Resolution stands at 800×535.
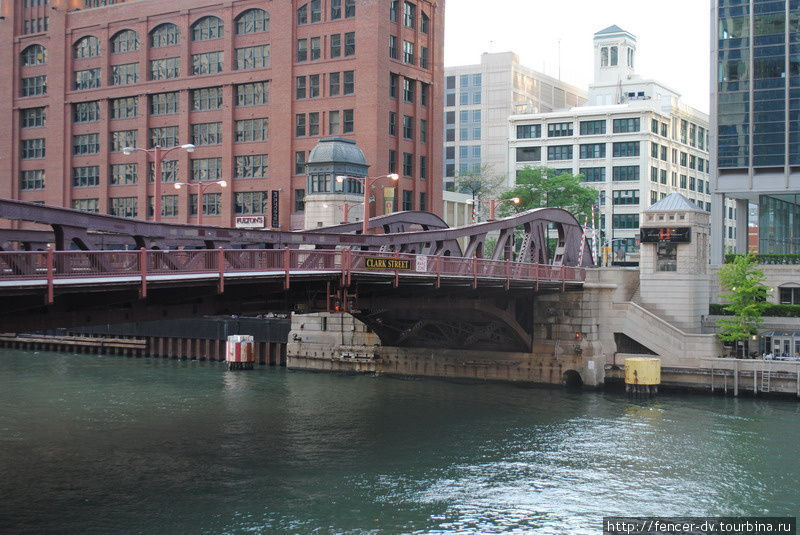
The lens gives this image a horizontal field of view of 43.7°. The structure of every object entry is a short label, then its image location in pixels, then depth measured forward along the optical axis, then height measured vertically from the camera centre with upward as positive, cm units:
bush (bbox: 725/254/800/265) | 7188 +93
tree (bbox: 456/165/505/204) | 12675 +1099
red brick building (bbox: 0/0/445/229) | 8712 +1607
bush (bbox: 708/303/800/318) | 6372 -251
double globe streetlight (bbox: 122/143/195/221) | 4583 +459
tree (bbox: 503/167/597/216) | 10744 +834
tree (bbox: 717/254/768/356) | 6144 -187
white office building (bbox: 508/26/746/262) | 12562 +1574
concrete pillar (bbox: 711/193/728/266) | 8344 +365
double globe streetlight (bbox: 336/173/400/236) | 4884 +323
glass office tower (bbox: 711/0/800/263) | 7869 +1385
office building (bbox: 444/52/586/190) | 14238 +2353
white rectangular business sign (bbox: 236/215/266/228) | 9025 +417
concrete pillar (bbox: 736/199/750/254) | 8238 +403
